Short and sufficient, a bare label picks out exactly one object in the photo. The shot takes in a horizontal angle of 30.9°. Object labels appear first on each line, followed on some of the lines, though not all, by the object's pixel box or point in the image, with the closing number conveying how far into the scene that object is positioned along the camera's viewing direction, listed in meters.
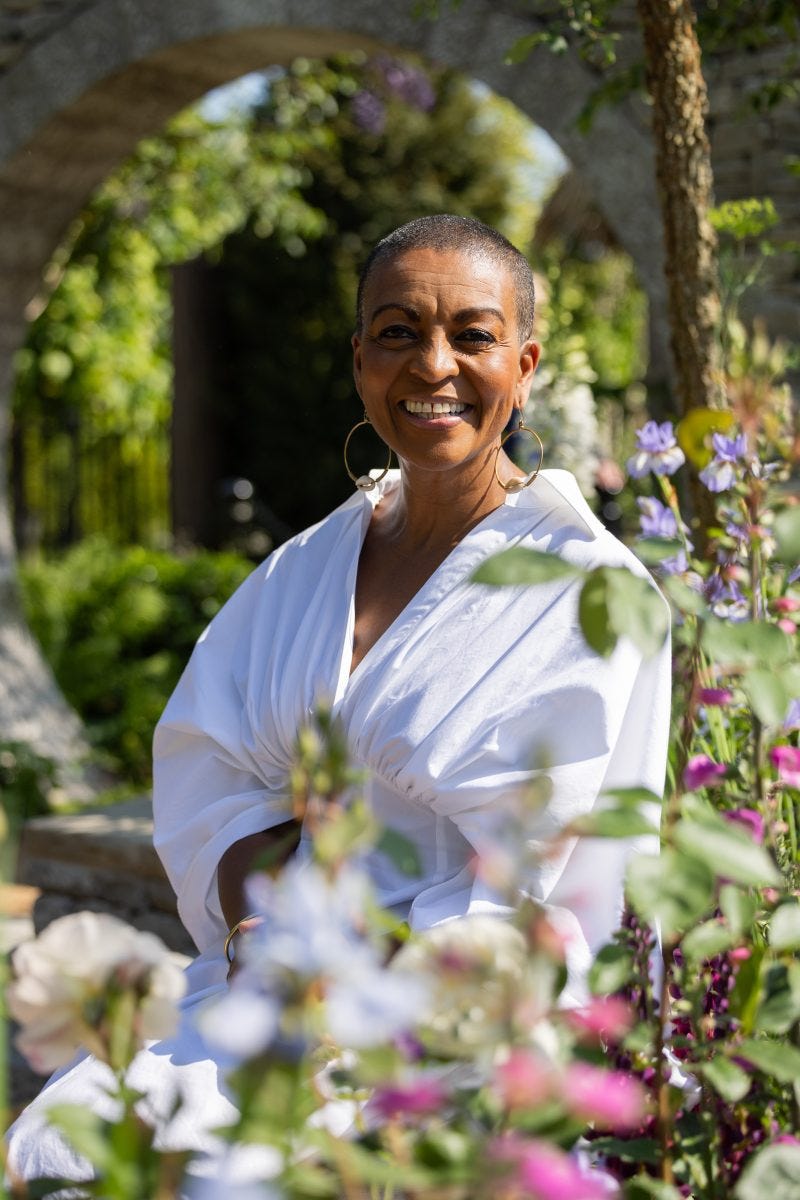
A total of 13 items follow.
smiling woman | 1.77
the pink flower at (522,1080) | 0.74
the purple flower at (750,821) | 1.15
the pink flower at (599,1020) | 0.83
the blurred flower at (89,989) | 0.83
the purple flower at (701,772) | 1.07
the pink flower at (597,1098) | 0.75
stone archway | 3.78
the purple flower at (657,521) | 2.15
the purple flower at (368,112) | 9.64
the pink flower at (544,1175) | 0.71
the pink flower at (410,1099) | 0.75
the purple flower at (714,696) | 1.16
